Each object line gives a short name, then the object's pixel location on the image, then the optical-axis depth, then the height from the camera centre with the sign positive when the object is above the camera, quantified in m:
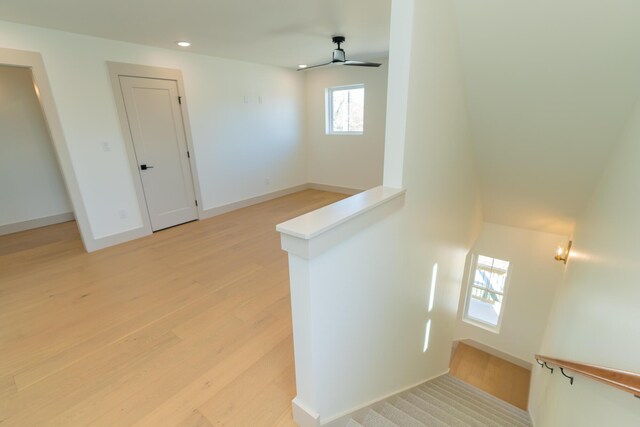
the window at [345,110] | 5.49 +0.28
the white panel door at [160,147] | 3.68 -0.25
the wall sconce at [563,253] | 3.63 -1.68
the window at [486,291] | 5.19 -3.06
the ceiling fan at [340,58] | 3.43 +0.78
